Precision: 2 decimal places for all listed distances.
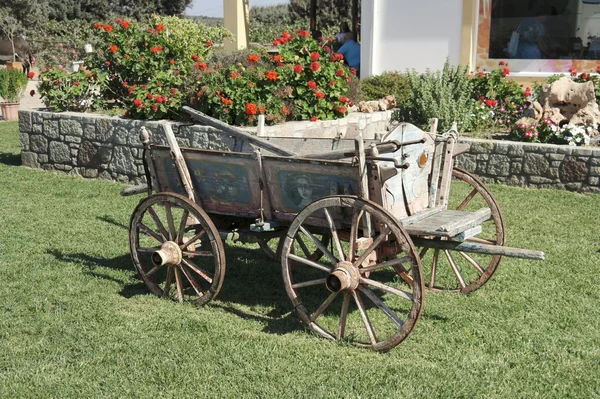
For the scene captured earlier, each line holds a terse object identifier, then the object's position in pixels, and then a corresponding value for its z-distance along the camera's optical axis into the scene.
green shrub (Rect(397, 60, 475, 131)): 9.49
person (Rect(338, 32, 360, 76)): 13.82
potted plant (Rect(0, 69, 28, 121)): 14.89
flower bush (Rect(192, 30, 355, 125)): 8.50
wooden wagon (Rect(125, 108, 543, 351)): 4.16
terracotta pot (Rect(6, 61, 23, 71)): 22.92
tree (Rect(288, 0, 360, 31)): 34.69
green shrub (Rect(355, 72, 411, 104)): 11.43
